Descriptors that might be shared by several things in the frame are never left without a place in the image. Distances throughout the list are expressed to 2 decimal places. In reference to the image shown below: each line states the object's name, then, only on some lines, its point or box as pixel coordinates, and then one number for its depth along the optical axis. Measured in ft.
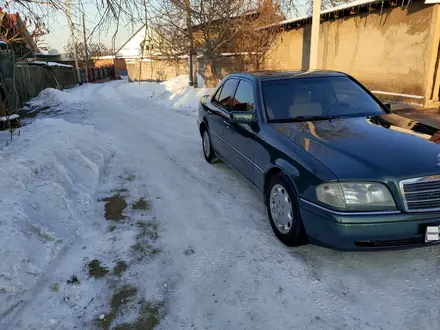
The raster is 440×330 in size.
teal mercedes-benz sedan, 8.57
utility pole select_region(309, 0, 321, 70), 32.01
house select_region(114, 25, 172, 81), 91.06
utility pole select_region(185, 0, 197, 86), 46.41
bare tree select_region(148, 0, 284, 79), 46.98
